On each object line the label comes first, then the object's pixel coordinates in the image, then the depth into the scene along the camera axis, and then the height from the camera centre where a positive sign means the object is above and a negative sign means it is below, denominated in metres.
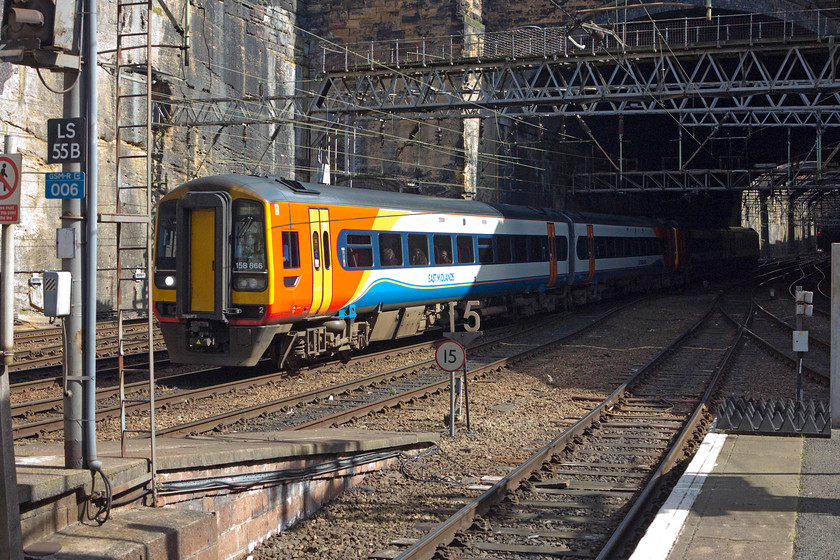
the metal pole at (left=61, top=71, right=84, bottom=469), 5.86 -0.32
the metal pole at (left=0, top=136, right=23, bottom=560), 4.80 -0.93
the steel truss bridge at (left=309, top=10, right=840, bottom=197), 22.70 +5.87
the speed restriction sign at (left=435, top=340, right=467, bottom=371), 10.56 -1.07
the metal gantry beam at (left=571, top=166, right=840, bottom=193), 36.81 +4.04
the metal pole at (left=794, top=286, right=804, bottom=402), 11.53 -1.51
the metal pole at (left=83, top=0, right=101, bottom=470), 5.87 +0.30
